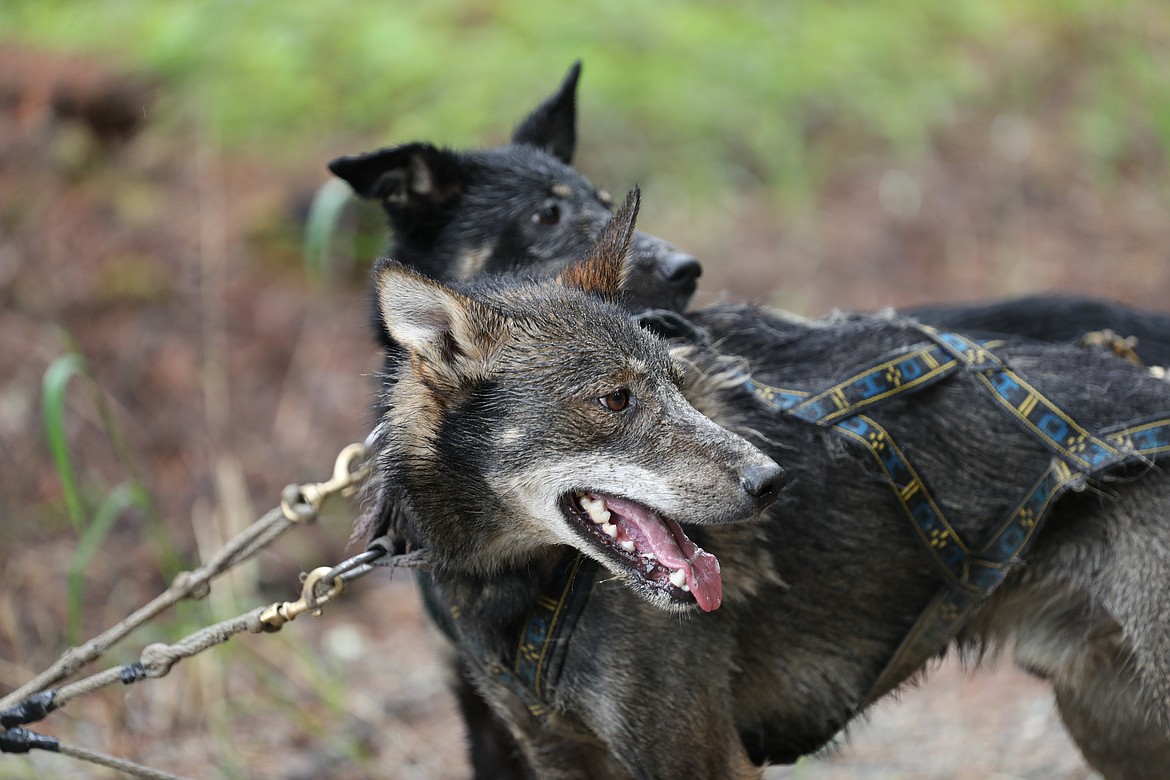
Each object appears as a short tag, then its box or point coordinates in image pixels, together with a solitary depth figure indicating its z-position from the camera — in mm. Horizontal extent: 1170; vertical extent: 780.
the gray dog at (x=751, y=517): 5918
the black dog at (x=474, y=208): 8945
